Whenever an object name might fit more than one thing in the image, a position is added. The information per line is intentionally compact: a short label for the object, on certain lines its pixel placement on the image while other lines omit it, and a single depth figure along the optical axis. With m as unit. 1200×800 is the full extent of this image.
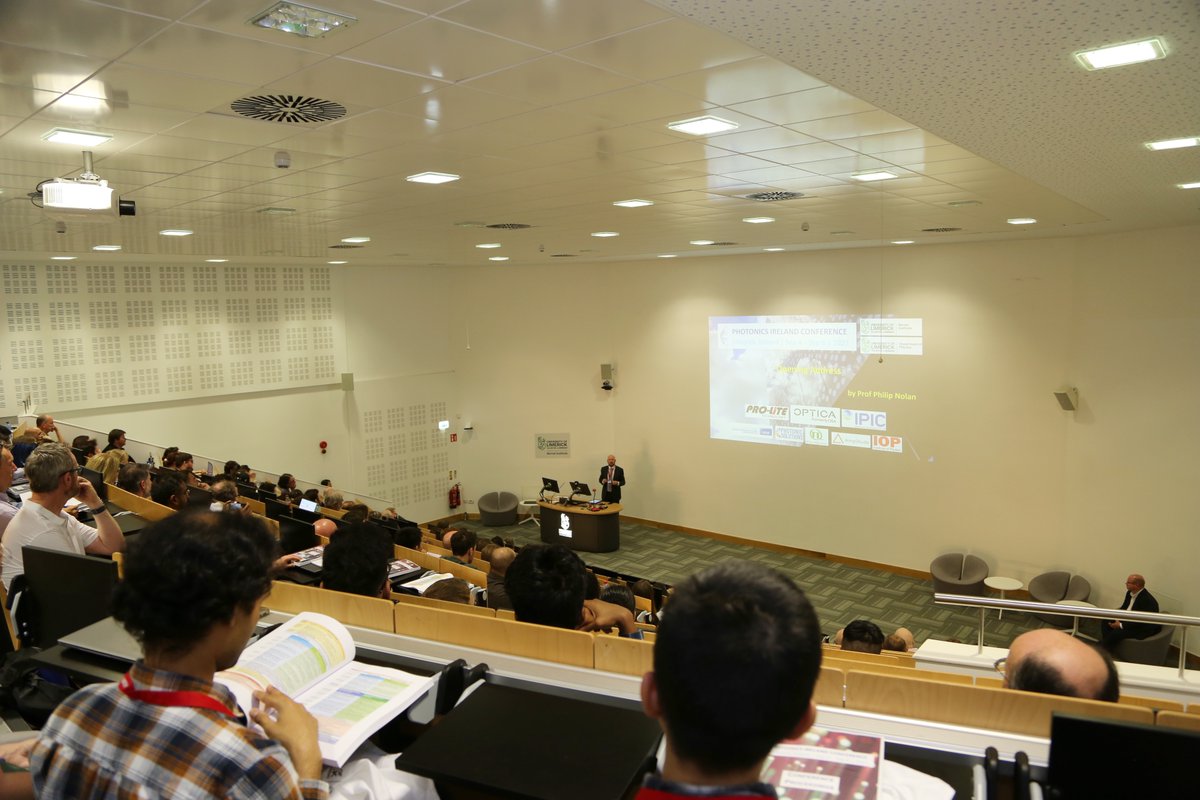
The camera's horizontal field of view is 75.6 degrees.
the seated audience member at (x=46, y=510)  3.29
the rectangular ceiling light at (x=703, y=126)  3.81
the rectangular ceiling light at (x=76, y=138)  3.71
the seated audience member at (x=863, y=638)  5.47
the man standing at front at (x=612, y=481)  13.23
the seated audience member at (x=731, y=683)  0.97
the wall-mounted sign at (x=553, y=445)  14.45
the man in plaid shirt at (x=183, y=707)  1.17
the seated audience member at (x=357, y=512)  7.09
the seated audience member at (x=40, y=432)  8.13
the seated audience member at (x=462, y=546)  7.34
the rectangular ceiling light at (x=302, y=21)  2.38
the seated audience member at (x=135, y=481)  6.20
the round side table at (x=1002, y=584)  9.66
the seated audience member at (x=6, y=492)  3.86
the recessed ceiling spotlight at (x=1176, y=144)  3.78
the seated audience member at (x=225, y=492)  6.52
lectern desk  12.55
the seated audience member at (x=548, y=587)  3.03
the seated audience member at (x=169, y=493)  6.06
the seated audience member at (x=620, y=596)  5.55
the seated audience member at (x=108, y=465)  7.86
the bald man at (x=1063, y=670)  1.95
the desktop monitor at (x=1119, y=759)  1.35
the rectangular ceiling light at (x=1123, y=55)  2.34
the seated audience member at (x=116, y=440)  9.34
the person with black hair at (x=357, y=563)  3.38
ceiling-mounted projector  3.76
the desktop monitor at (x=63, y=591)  2.29
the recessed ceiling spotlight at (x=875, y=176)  5.27
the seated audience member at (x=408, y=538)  7.21
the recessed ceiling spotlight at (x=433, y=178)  5.10
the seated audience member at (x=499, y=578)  4.58
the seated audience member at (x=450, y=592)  4.50
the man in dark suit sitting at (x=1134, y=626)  7.76
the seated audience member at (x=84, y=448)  8.72
